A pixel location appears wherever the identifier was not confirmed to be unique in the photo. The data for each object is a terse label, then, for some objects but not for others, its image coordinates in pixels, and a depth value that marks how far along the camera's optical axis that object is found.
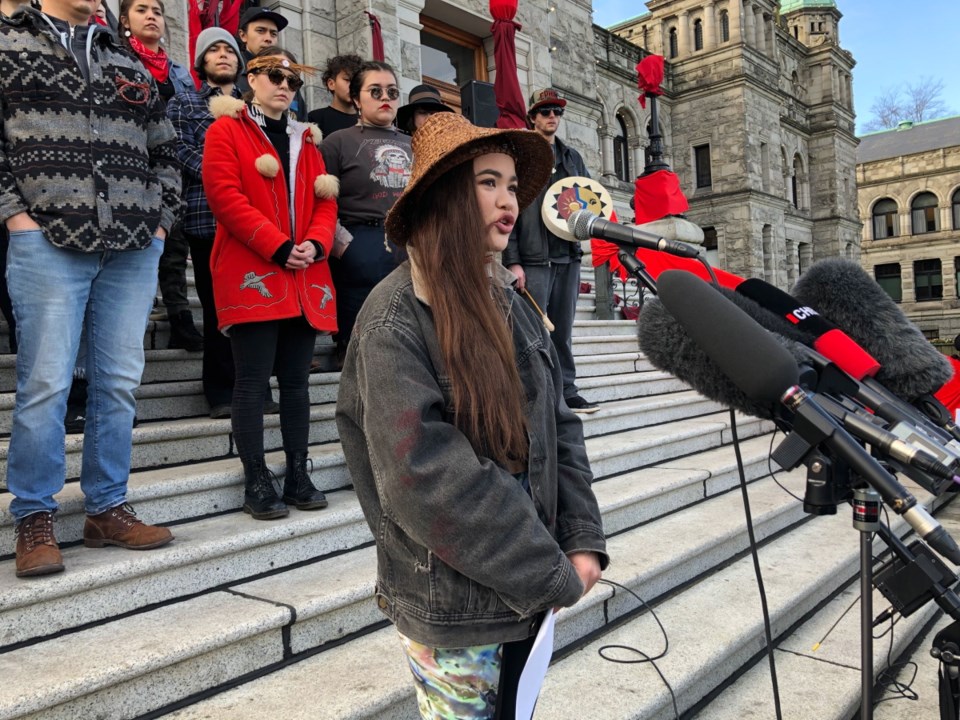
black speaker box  7.42
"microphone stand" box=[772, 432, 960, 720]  1.40
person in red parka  3.15
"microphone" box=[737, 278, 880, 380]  1.79
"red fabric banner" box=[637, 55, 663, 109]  9.31
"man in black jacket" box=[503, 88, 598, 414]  5.20
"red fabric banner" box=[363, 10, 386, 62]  8.33
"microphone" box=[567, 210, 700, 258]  2.06
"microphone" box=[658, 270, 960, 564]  1.27
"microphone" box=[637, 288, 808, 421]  1.77
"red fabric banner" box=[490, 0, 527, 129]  7.78
